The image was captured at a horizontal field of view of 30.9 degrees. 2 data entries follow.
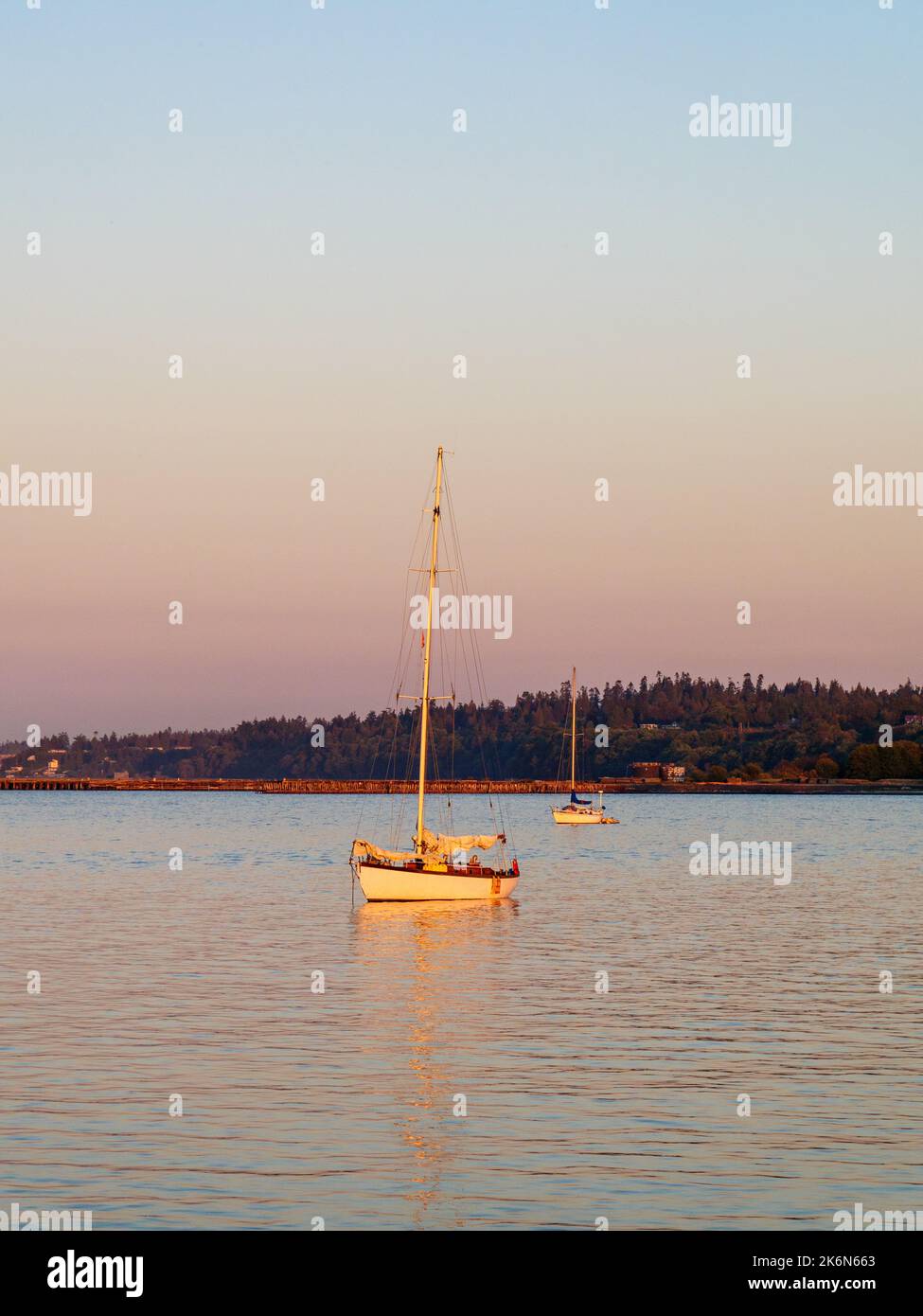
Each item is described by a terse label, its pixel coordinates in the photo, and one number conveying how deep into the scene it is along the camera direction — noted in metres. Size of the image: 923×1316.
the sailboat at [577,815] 193.38
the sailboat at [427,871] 69.50
